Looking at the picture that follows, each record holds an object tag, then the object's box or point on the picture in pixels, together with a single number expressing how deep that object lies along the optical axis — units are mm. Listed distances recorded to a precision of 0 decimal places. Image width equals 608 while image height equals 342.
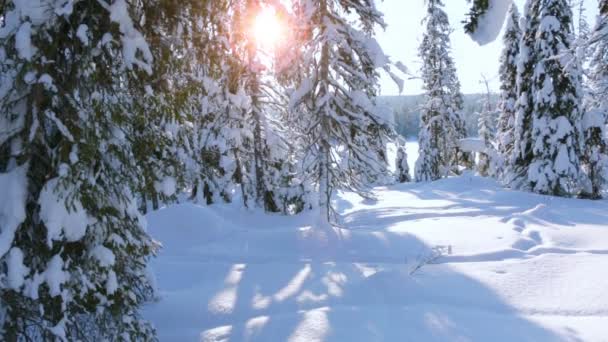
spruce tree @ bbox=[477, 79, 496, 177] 30634
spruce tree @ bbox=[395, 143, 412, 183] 41344
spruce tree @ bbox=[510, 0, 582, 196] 15500
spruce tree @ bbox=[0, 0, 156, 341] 2982
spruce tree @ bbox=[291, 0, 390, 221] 9742
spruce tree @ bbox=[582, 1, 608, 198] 15930
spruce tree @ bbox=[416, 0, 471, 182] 28188
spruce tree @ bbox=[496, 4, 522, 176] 22312
